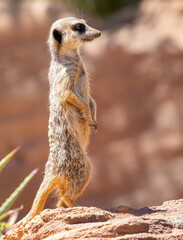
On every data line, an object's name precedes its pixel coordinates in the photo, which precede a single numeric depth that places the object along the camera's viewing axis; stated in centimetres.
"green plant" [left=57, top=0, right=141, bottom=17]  1812
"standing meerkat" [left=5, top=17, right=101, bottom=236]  597
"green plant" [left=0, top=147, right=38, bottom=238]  681
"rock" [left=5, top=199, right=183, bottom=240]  479
